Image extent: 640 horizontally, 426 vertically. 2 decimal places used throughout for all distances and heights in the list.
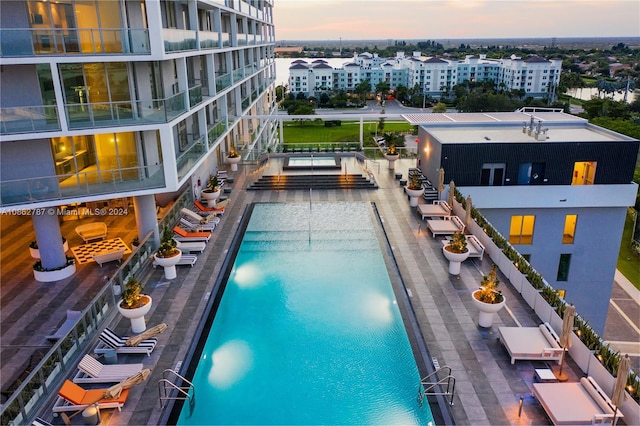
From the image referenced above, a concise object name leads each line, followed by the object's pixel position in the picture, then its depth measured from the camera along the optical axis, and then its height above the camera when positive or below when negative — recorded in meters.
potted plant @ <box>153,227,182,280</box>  14.24 -5.63
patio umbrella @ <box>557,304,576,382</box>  9.97 -5.78
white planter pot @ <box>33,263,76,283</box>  14.27 -6.16
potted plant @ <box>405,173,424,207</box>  20.62 -5.37
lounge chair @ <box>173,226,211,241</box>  16.97 -6.02
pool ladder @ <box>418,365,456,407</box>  9.69 -6.66
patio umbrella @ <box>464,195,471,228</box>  16.91 -5.34
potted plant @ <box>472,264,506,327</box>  11.65 -5.82
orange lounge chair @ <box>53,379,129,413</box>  8.91 -6.29
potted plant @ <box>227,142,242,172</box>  26.77 -5.02
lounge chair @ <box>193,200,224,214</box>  20.07 -5.98
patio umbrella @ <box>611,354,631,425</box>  7.96 -5.38
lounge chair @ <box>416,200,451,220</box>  19.08 -5.85
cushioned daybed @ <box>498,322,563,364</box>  10.48 -6.28
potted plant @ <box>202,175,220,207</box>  20.64 -5.37
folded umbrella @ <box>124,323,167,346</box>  10.91 -6.27
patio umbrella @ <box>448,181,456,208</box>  19.11 -5.02
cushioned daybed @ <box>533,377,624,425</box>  8.45 -6.26
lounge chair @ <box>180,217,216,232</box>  17.91 -6.00
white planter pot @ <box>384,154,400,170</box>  26.58 -5.14
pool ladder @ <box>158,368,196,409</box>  9.60 -6.62
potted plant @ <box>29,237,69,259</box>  15.75 -5.94
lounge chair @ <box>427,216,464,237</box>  17.55 -5.98
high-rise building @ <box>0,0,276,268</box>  12.71 -1.02
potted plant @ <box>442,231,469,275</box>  14.46 -5.69
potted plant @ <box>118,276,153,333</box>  11.34 -5.68
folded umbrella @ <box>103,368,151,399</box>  9.13 -6.25
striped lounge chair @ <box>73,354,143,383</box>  9.80 -6.34
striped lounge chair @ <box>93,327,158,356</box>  10.83 -6.33
